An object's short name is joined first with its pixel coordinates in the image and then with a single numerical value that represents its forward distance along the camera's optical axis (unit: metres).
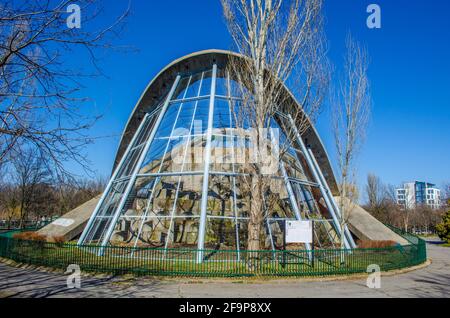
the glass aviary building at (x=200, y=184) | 16.03
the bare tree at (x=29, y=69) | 5.17
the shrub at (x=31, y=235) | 19.84
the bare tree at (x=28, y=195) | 40.00
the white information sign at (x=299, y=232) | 14.46
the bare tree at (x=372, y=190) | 53.06
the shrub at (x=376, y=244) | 20.45
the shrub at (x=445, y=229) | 34.12
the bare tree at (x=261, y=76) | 14.95
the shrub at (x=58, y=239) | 19.64
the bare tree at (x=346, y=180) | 18.02
